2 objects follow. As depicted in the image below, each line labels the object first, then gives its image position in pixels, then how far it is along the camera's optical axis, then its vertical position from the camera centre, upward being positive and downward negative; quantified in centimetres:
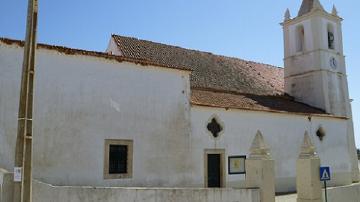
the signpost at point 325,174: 1168 -56
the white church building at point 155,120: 1226 +133
